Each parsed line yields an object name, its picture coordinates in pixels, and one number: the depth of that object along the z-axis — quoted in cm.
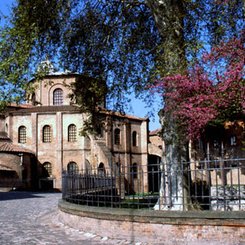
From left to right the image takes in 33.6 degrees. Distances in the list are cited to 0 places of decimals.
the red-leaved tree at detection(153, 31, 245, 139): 793
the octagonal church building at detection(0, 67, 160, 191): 3631
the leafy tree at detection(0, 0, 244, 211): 998
